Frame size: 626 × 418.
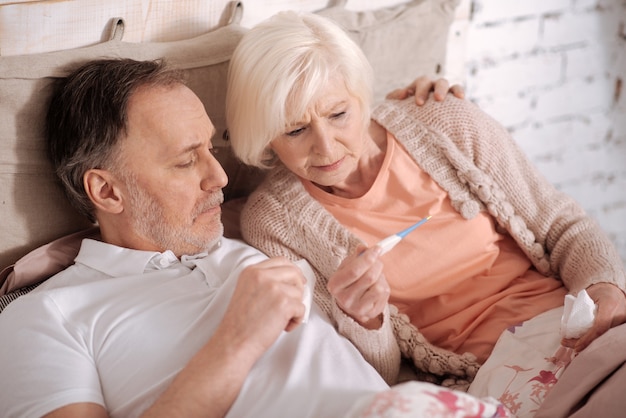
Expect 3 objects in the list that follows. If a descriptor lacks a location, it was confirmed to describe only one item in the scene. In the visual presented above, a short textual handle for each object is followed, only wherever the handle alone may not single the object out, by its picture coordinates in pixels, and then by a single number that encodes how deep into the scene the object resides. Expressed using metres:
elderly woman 1.63
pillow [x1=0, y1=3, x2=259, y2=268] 1.49
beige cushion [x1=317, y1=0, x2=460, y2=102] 1.97
